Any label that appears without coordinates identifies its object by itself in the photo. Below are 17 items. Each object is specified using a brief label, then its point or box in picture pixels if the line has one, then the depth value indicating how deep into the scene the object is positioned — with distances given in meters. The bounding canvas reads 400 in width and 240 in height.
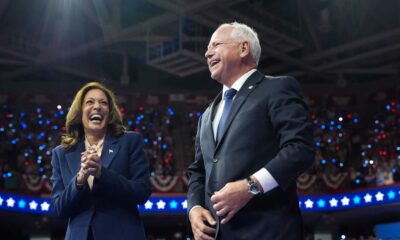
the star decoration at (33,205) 13.02
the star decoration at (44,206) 13.20
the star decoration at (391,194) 13.09
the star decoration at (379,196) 13.39
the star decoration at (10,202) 12.47
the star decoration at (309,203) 14.27
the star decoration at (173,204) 13.99
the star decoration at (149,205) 14.02
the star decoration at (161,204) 13.99
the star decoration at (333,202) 14.33
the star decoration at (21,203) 12.78
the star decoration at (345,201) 14.25
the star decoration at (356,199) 14.02
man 2.05
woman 2.68
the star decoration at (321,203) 14.32
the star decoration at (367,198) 13.73
